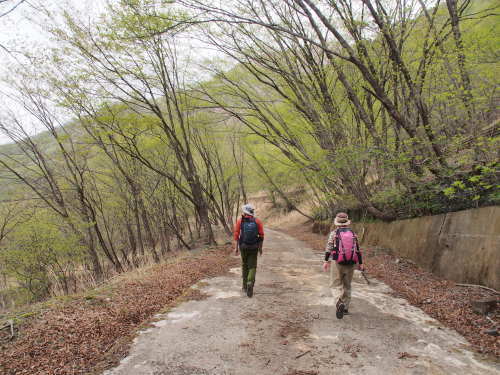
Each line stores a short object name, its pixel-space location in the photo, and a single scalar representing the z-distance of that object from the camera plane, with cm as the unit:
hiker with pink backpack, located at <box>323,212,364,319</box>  454
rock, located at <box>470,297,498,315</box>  435
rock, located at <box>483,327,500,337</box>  378
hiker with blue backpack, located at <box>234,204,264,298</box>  567
